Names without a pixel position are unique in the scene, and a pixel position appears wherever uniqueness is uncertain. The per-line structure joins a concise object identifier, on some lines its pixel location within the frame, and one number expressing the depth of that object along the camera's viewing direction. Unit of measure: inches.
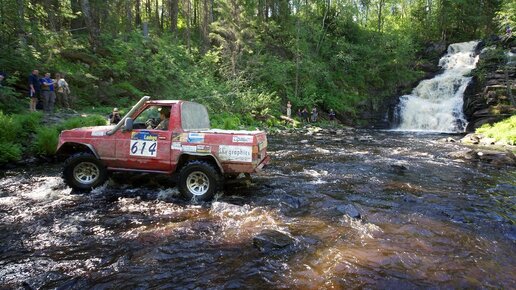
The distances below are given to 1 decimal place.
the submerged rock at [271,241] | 202.8
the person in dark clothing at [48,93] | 569.6
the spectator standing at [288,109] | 1206.3
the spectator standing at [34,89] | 558.4
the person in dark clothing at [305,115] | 1248.9
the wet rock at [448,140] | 822.3
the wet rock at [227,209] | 263.8
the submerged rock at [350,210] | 264.5
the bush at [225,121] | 792.7
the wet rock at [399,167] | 453.0
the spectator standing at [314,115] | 1249.4
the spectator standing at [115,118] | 456.8
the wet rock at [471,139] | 800.3
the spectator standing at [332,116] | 1304.1
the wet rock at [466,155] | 548.8
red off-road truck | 290.7
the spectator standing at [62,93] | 634.8
